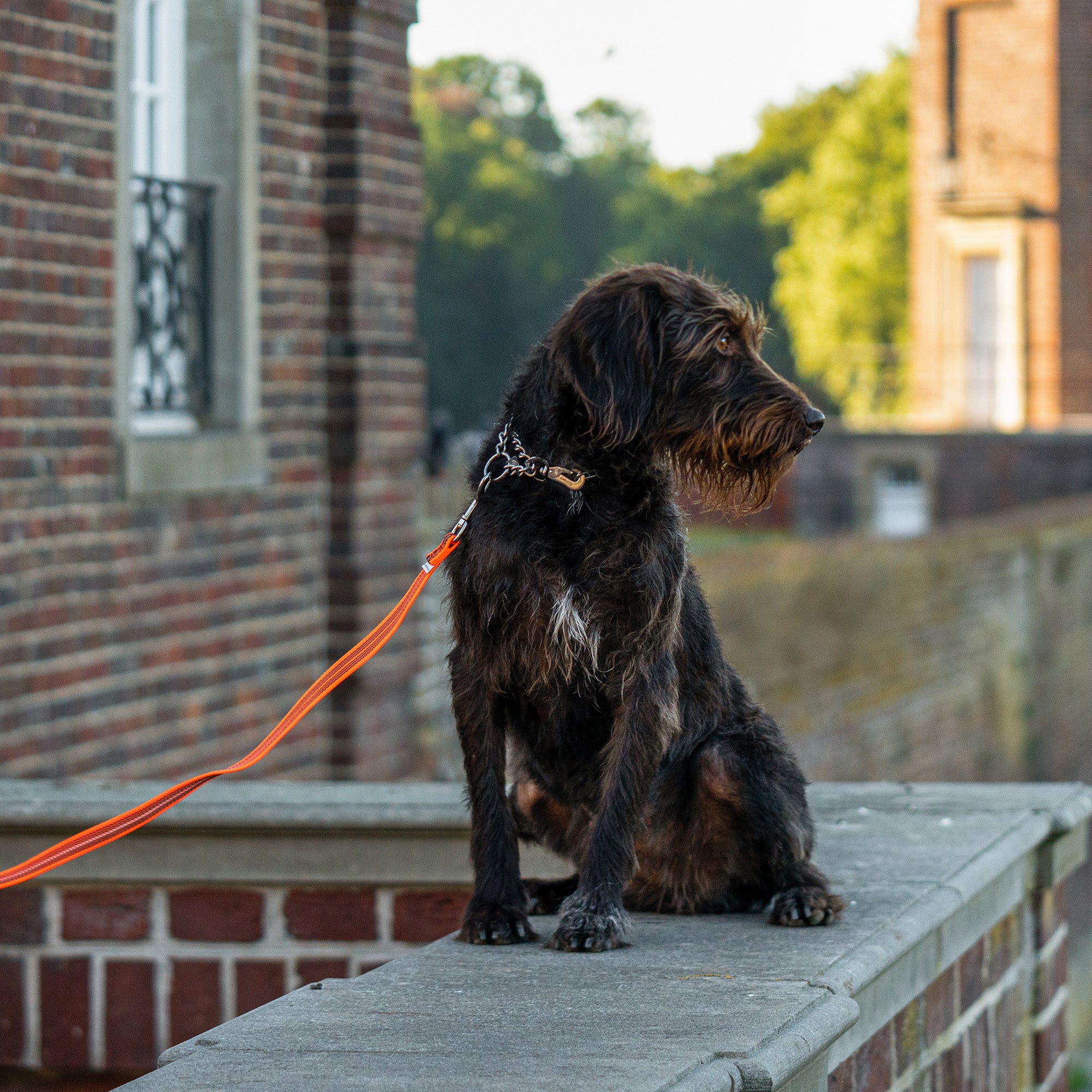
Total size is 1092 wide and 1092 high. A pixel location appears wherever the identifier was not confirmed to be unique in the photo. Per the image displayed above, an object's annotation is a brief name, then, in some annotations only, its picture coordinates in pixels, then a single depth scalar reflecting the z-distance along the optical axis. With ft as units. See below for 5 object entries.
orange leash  19.15
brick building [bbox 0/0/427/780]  37.60
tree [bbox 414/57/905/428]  353.36
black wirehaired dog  20.05
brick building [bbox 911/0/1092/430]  204.35
